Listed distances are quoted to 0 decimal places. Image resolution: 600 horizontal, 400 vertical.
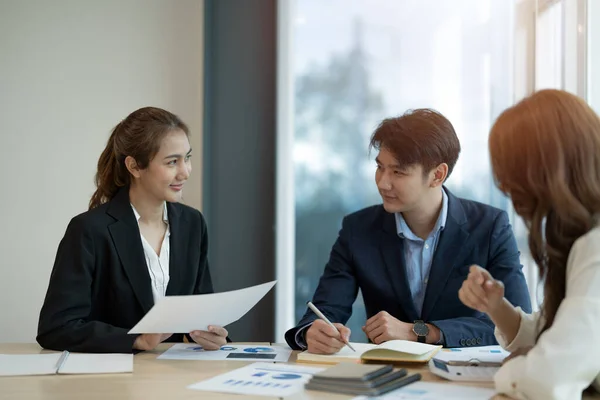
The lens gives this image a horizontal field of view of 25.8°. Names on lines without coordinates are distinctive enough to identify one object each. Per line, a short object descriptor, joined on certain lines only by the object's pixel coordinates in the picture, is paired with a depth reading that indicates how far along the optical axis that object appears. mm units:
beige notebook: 2663
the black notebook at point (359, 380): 2435
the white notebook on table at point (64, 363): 2653
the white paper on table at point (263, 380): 2486
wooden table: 2469
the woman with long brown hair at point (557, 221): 2335
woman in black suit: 2882
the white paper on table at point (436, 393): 2423
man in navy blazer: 3063
